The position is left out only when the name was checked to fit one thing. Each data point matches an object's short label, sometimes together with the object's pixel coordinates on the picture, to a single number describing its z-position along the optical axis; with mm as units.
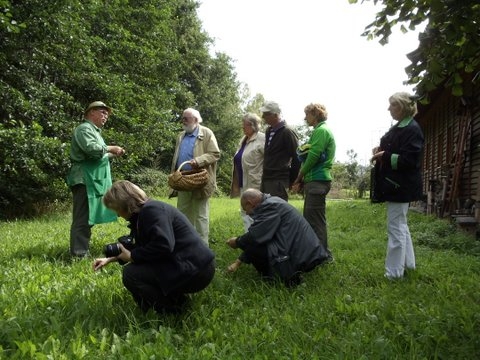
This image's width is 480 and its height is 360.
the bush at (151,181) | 21238
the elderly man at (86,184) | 5129
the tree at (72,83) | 9023
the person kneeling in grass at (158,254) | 3166
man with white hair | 5582
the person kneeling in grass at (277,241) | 4070
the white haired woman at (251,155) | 5551
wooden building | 9391
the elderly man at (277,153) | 5238
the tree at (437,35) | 2387
